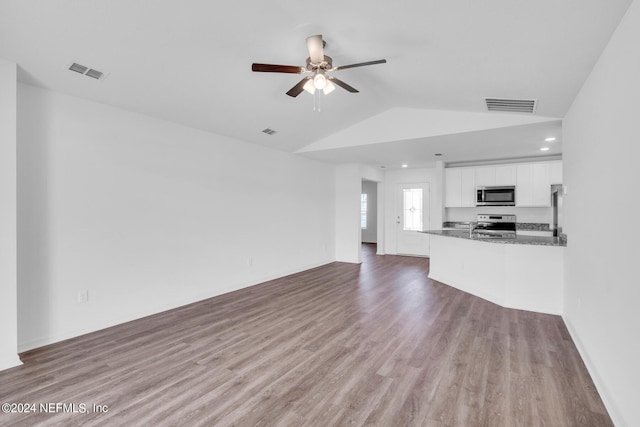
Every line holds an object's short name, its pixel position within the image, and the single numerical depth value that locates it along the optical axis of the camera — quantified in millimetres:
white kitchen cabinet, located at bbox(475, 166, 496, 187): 6701
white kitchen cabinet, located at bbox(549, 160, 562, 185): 6062
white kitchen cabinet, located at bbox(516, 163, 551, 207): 6215
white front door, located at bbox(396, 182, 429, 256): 8648
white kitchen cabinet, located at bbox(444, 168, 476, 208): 6965
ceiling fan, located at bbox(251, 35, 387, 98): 2564
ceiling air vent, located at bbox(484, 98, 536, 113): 3535
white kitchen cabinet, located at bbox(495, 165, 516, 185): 6496
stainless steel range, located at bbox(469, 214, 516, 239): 6926
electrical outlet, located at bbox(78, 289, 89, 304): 3326
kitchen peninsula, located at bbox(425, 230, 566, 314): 3918
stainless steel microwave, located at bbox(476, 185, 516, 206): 6508
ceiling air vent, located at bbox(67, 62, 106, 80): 2822
